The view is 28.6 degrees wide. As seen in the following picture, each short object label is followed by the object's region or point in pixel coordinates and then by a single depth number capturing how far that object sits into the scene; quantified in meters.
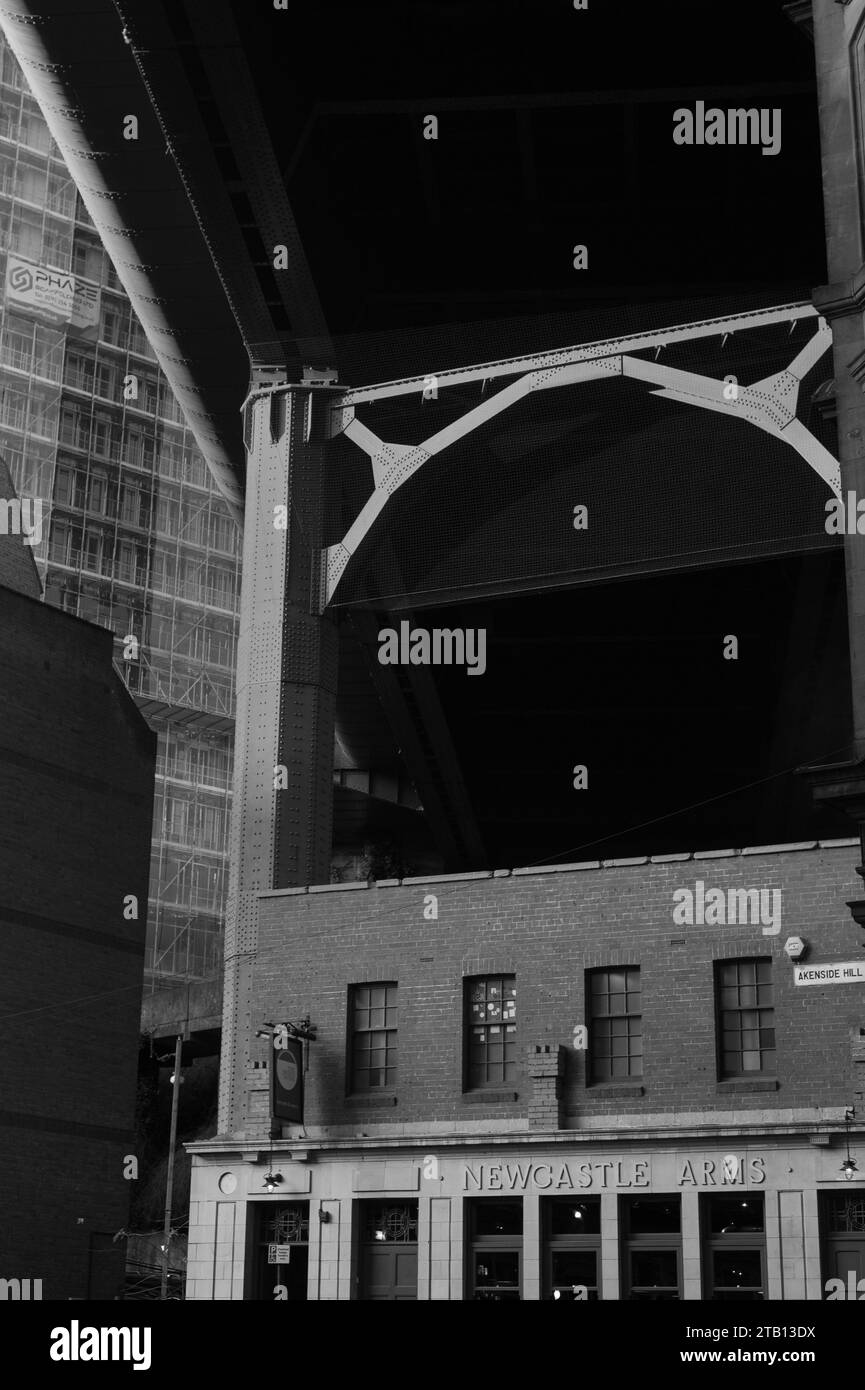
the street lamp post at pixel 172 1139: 38.30
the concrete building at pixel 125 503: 67.06
